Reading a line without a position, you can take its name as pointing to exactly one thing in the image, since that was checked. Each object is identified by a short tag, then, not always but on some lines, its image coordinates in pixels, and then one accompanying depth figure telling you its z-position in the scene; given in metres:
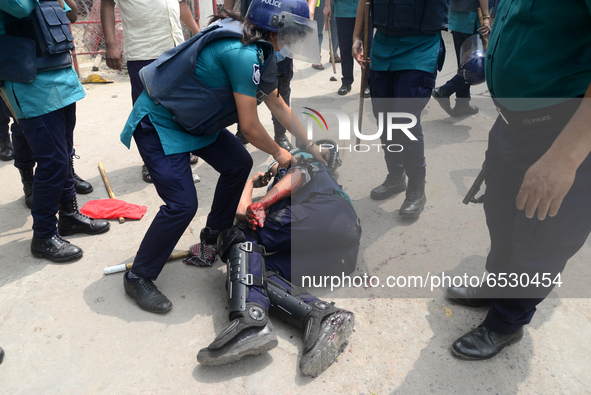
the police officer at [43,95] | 2.28
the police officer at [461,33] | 4.14
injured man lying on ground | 1.84
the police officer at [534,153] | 1.34
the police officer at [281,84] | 3.42
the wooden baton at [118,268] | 2.47
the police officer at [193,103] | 1.96
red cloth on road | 3.03
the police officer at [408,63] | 2.66
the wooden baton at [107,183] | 2.98
